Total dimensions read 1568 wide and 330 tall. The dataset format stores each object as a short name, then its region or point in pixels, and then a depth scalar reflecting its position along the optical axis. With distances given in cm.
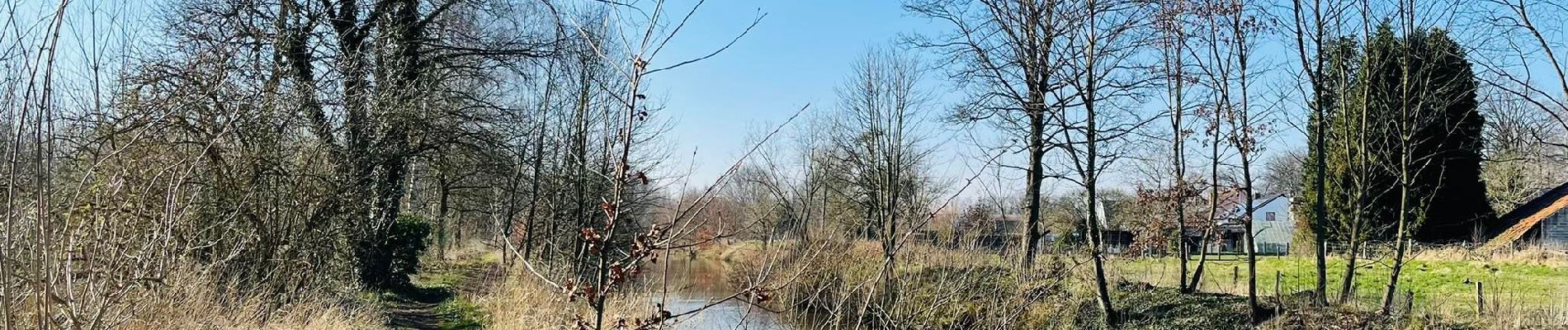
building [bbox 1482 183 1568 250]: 2274
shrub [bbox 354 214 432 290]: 1214
